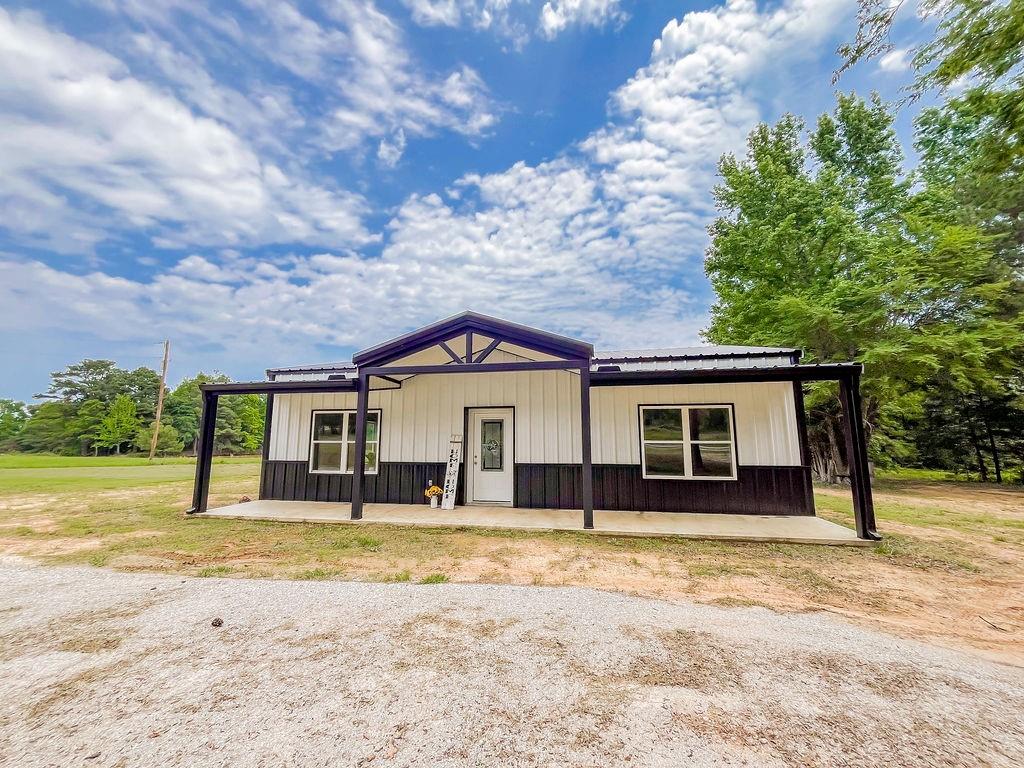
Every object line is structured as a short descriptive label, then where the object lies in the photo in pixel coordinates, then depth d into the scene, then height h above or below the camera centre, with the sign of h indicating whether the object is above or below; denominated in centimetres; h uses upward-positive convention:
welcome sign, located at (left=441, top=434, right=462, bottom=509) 806 -64
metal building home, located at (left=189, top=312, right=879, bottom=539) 695 +33
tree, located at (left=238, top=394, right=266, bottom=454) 3836 +192
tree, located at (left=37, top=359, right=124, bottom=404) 3656 +556
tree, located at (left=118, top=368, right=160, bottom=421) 3656 +531
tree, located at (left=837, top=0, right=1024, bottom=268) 531 +530
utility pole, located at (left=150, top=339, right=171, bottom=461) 2651 +389
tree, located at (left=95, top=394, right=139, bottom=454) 3212 +141
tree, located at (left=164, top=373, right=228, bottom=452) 3544 +284
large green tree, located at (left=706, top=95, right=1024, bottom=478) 1161 +557
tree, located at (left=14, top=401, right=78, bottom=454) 3428 +83
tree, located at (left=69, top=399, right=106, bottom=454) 3359 +179
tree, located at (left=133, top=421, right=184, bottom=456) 3107 +21
